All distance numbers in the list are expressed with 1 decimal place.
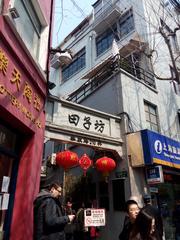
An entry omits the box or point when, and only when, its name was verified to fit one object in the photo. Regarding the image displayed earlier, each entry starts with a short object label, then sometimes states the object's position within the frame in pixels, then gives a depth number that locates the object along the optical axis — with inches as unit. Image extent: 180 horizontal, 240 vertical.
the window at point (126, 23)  599.9
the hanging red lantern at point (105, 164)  300.2
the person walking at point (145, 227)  98.6
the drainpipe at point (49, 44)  253.4
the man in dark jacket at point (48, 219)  131.4
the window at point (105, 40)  639.1
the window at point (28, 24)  214.6
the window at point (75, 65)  731.7
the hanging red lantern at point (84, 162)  300.0
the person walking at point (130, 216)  119.0
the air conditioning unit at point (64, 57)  276.3
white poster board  232.1
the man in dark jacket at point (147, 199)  270.6
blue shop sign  324.2
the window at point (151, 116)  429.4
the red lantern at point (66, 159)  269.0
